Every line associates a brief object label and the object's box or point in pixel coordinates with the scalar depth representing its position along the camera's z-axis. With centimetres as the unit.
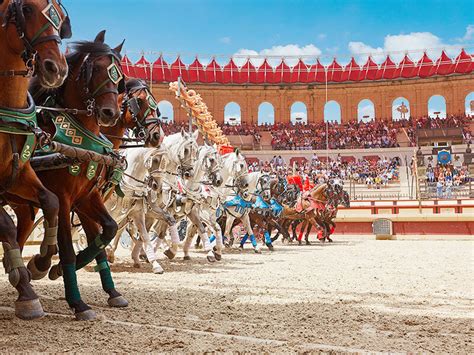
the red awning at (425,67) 4450
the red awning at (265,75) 4675
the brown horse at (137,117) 622
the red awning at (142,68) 4341
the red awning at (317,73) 4641
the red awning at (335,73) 4609
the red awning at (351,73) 4584
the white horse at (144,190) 848
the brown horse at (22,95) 373
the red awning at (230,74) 4641
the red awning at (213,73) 4616
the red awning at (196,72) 4584
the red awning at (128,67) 4212
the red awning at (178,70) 4509
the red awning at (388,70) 4534
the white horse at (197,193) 1023
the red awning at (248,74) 4659
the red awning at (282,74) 4678
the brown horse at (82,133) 469
